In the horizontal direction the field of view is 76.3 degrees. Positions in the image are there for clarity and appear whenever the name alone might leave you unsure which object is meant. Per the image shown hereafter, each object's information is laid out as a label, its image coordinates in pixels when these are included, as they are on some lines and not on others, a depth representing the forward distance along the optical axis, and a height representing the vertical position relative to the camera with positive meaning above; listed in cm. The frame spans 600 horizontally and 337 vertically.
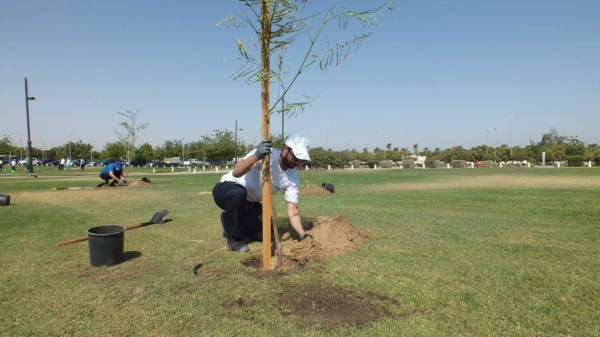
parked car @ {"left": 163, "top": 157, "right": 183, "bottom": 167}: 7695 -33
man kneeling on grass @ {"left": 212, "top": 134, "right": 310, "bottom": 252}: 504 -45
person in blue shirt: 1809 -54
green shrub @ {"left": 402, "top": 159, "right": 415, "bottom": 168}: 6825 -138
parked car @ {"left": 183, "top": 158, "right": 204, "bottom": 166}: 7549 -17
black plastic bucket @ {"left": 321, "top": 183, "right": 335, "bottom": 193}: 1582 -122
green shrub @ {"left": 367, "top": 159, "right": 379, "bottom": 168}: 7300 -113
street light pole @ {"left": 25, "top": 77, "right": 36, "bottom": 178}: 2541 +386
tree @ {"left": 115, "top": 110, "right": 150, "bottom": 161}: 1440 +90
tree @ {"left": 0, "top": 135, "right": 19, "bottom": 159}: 7688 +333
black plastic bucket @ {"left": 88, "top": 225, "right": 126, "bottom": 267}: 472 -108
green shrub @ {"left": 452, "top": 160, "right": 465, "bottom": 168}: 6650 -146
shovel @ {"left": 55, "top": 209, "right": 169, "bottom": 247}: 778 -123
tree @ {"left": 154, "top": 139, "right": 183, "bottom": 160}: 9281 +256
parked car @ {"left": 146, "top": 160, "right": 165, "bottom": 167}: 7212 -60
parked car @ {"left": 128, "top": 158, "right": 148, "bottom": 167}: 6891 -18
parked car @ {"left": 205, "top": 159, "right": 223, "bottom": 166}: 7654 -46
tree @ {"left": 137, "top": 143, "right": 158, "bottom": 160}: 8853 +233
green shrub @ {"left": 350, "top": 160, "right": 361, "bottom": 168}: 7006 -121
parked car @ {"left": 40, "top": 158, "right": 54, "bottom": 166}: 7656 -5
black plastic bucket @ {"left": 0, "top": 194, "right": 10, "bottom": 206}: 1085 -104
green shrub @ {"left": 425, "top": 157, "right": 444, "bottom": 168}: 6700 -141
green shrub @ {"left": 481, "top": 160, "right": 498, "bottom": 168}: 6669 -157
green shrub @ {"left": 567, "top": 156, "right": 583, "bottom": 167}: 5559 -109
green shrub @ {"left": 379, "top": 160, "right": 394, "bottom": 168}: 7156 -136
